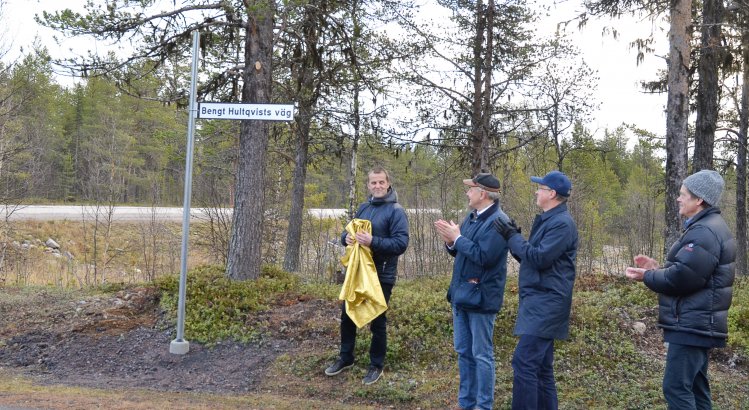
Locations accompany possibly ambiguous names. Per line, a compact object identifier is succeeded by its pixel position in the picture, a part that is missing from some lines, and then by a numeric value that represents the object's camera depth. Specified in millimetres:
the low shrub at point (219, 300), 7426
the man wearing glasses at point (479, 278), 4812
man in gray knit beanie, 3920
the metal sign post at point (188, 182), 6438
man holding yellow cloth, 5734
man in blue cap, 4340
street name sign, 6707
